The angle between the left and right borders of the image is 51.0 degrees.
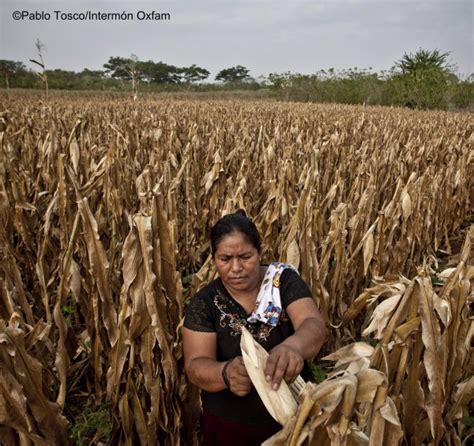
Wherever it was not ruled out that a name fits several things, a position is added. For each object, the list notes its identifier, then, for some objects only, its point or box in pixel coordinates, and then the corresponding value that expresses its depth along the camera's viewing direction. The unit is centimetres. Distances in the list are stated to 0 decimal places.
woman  170
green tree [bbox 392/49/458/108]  2723
